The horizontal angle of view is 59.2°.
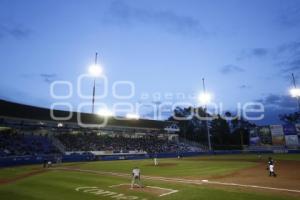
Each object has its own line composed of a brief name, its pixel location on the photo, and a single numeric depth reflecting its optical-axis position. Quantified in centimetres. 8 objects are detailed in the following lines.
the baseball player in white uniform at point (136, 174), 2009
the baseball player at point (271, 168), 2566
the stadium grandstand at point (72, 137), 5175
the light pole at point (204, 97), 6520
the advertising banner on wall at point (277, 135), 6994
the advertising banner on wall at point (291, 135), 6850
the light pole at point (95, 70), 4931
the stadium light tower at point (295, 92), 6229
